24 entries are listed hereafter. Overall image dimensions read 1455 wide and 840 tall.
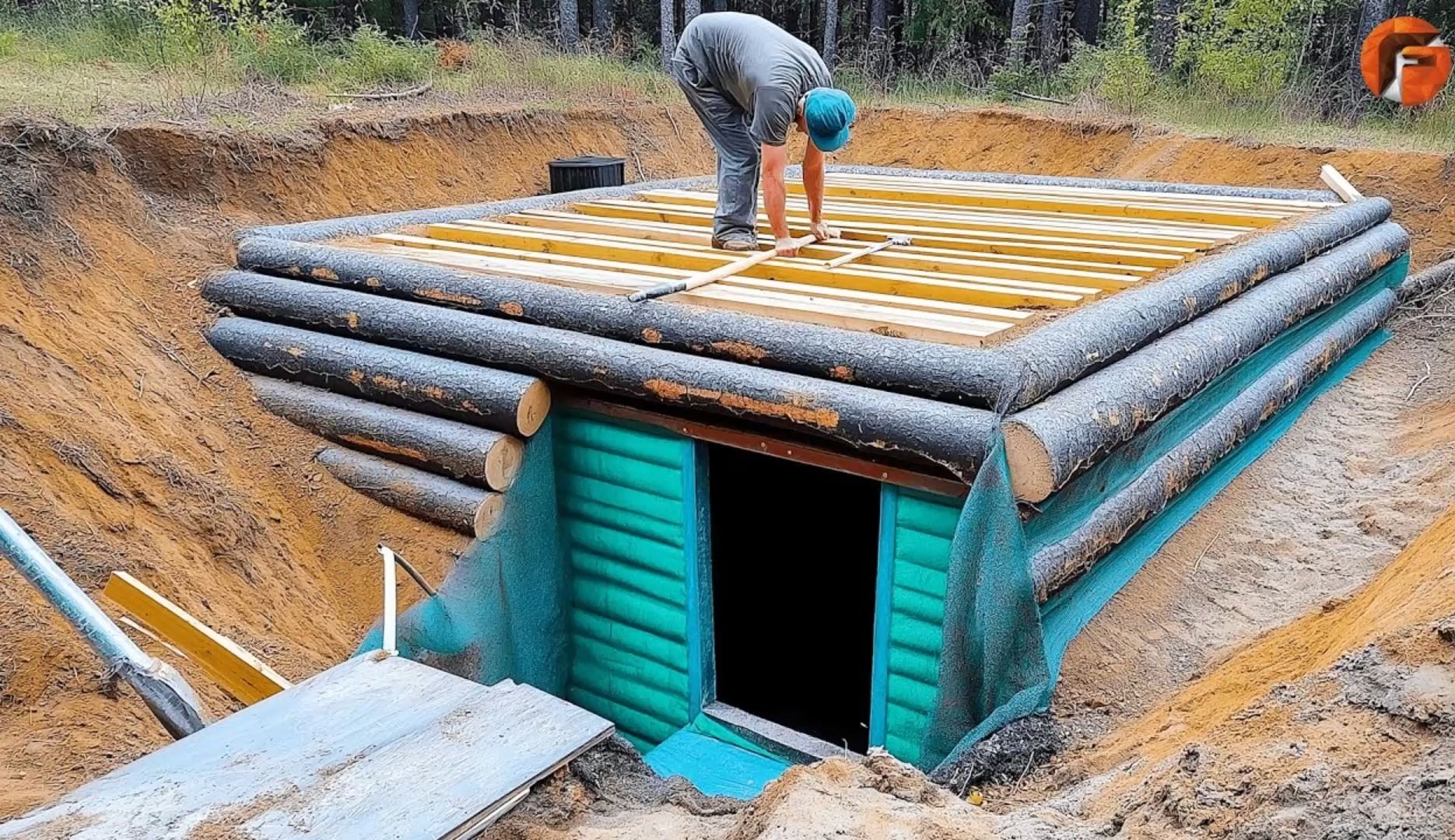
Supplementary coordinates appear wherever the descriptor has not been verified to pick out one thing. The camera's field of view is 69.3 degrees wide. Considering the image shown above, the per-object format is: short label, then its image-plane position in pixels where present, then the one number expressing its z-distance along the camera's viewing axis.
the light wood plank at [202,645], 3.11
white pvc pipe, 2.98
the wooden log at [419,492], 4.71
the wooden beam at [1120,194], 7.00
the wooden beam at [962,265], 4.77
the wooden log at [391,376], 4.62
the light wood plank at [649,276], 4.29
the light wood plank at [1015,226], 5.72
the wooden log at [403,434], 4.67
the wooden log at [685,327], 3.69
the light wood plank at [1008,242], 5.26
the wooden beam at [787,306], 3.98
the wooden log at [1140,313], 3.61
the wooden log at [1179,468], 3.73
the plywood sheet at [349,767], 2.19
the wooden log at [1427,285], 7.80
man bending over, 4.98
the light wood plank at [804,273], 4.48
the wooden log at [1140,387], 3.37
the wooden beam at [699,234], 5.12
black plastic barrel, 8.53
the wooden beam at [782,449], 3.80
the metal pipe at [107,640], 2.55
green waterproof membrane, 3.53
